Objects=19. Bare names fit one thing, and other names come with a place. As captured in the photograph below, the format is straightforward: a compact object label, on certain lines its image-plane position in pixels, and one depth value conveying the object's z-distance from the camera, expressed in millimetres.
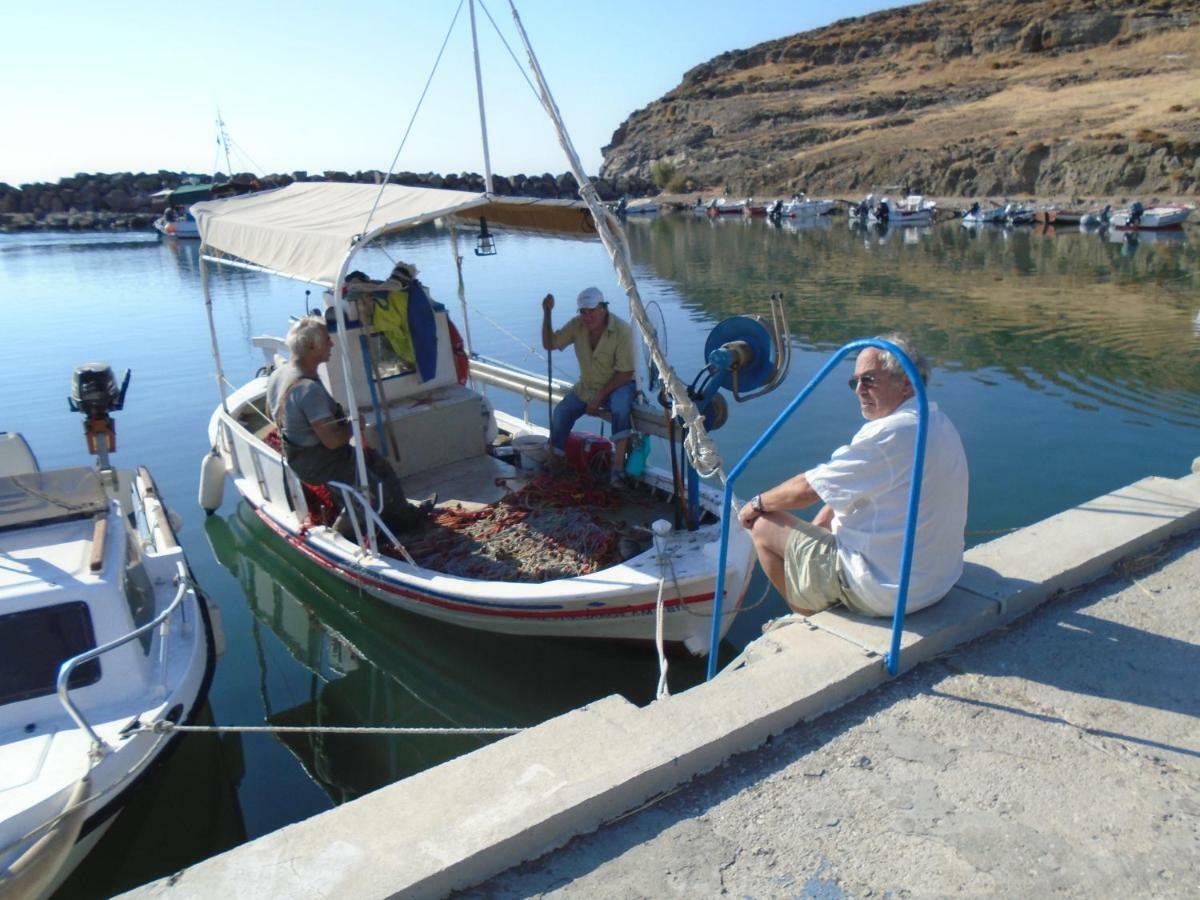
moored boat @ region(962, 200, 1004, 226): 49719
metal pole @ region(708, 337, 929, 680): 3525
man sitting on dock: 3738
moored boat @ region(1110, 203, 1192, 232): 42344
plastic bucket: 8812
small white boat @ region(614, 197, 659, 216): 73375
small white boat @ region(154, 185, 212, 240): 55531
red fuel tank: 8422
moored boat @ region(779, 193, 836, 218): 59156
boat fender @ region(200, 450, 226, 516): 11156
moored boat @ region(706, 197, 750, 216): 67875
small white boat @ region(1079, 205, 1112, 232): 45000
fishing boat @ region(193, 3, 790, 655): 6488
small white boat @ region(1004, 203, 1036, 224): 48812
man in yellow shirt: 8352
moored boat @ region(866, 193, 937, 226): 52966
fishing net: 7109
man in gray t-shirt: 7180
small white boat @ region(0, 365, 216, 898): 4727
